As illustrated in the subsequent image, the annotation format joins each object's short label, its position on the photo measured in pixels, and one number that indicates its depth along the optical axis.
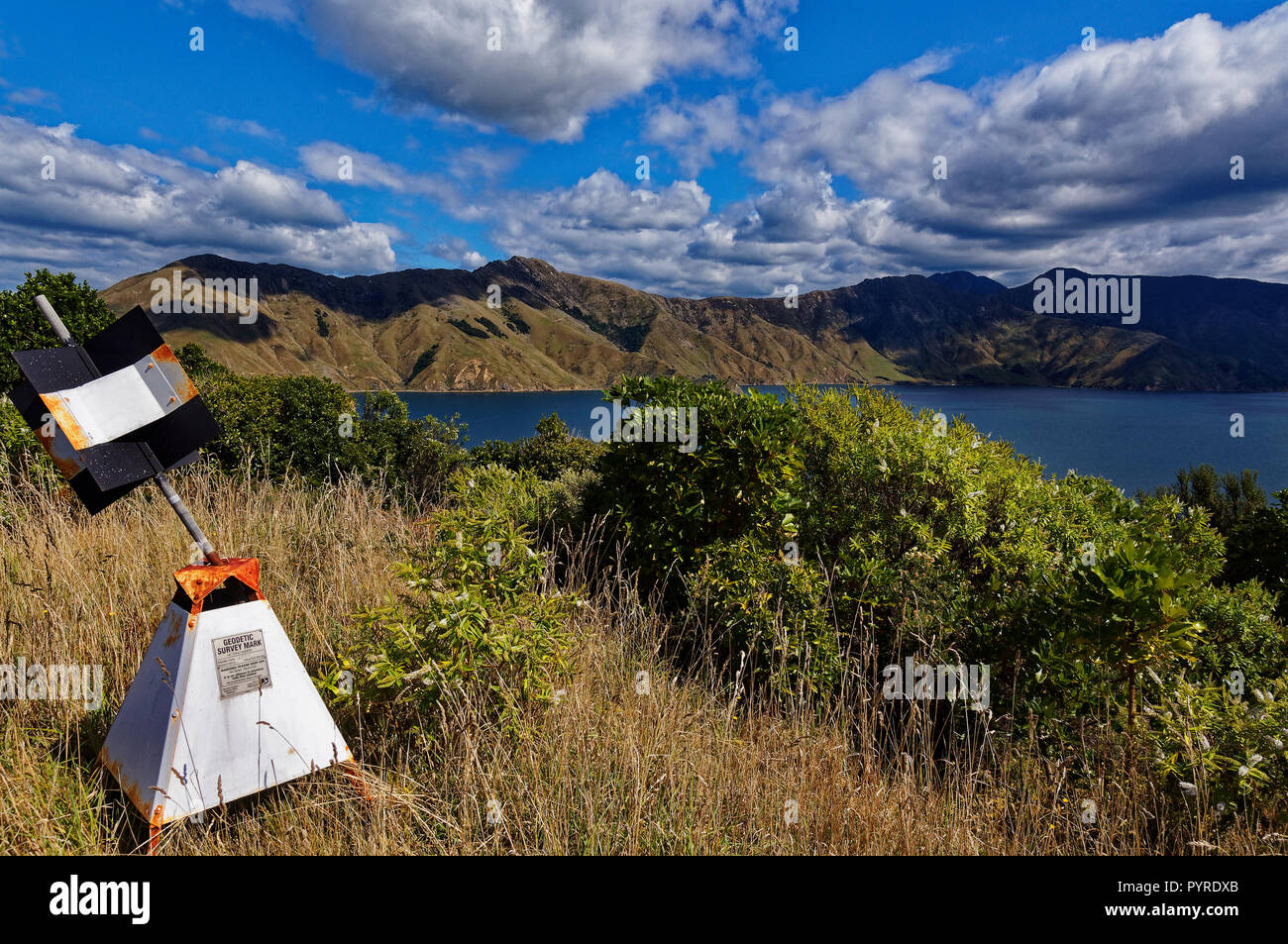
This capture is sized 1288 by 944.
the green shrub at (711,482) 5.39
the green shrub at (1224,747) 2.93
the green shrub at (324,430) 16.11
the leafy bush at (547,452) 19.02
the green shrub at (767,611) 4.39
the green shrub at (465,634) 2.86
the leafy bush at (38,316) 27.42
